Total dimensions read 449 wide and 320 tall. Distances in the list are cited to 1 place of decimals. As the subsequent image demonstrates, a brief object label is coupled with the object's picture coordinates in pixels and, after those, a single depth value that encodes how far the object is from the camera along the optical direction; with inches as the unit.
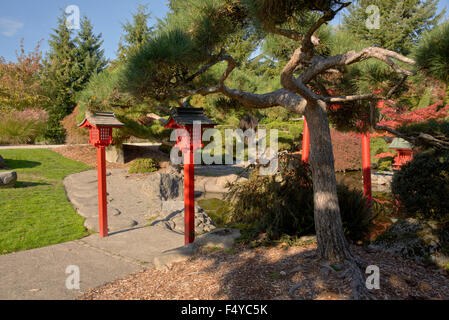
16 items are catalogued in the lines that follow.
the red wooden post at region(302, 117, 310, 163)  271.1
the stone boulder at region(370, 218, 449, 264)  141.9
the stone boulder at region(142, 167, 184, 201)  367.2
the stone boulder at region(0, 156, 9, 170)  385.7
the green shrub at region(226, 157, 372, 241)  172.1
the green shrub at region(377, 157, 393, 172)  561.6
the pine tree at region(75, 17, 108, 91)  783.7
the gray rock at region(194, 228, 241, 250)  172.1
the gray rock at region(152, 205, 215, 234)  271.4
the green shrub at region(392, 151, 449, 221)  166.7
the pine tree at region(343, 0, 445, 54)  657.6
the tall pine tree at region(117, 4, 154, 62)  620.7
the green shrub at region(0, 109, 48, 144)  584.7
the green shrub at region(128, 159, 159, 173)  480.4
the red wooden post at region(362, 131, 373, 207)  280.1
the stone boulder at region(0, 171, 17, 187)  304.1
